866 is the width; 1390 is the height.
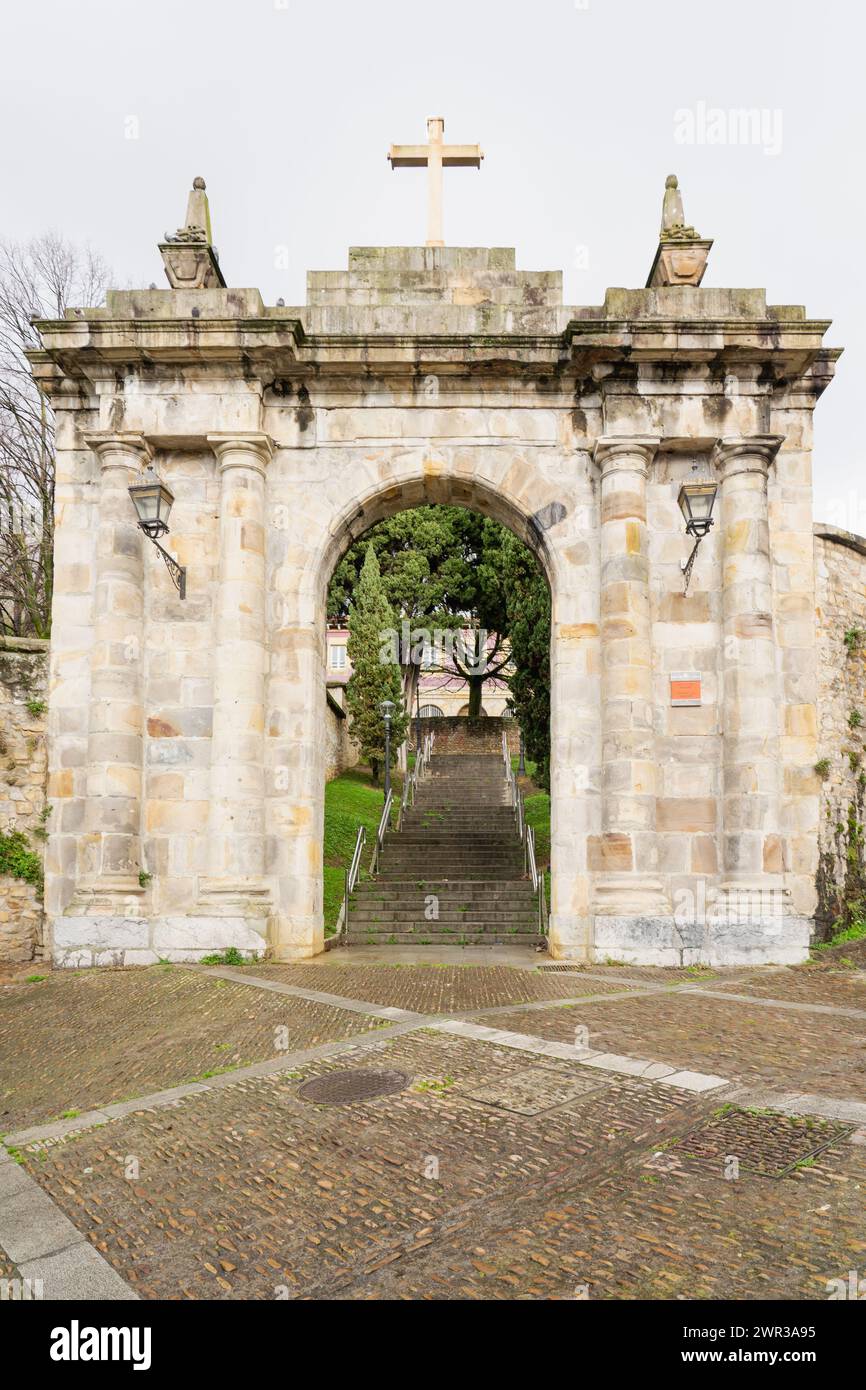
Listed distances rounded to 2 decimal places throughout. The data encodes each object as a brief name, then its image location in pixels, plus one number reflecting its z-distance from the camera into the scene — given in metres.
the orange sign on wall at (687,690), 9.87
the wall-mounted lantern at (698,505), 8.98
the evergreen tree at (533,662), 17.72
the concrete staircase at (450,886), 11.97
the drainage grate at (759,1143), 3.71
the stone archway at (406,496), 9.38
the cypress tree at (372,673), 27.86
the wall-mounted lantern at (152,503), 8.91
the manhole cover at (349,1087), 4.66
